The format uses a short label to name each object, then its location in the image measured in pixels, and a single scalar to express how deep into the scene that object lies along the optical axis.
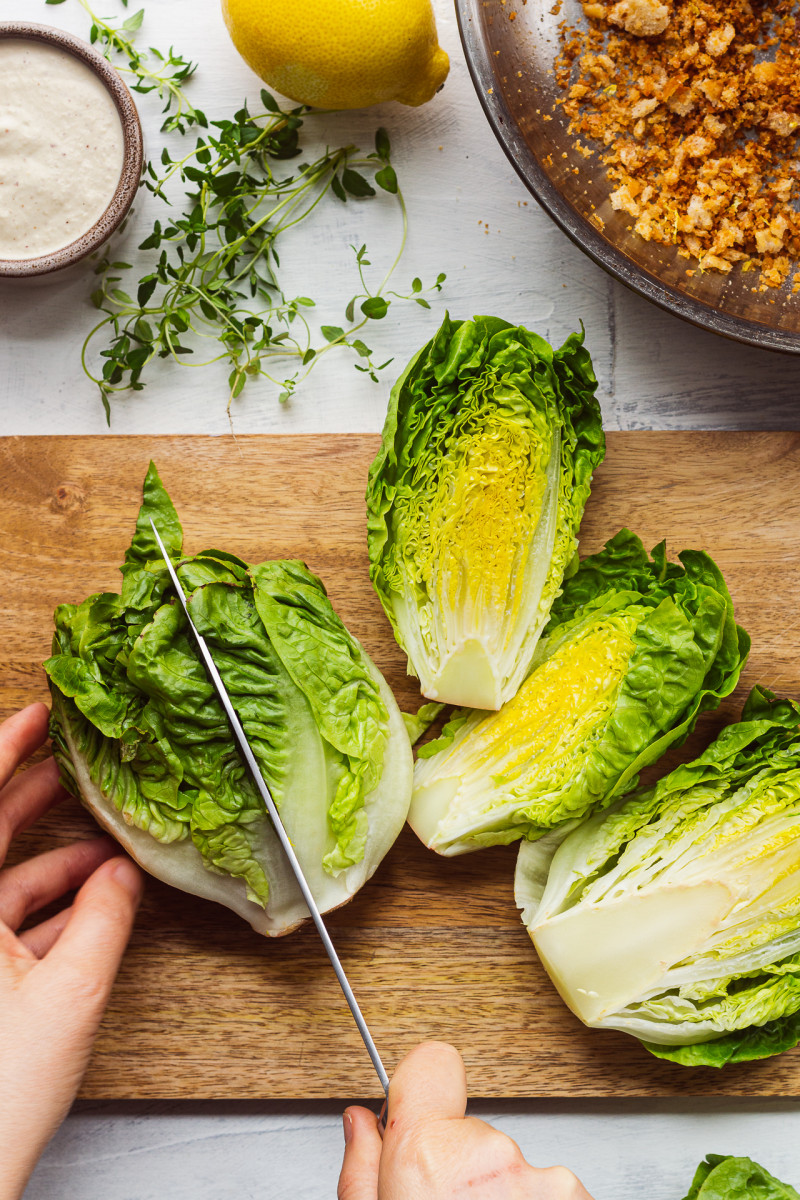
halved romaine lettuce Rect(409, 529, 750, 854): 0.76
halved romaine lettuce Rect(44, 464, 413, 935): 0.74
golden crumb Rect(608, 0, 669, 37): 0.77
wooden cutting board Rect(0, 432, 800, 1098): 0.79
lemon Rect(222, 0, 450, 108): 0.75
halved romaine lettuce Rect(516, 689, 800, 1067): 0.76
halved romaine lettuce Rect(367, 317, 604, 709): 0.76
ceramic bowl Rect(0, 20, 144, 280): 0.77
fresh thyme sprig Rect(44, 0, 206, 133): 0.80
